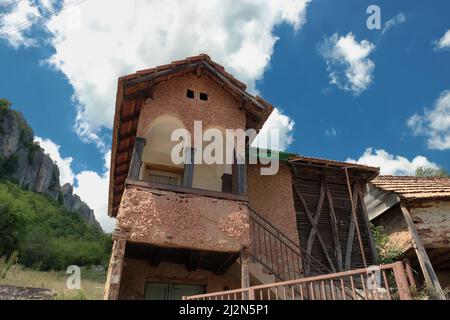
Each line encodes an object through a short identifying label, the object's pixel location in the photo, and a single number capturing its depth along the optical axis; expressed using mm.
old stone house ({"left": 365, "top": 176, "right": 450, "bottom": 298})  11273
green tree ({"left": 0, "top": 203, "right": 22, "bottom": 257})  25953
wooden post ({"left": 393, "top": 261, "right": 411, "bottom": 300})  3094
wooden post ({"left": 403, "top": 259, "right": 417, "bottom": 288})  3251
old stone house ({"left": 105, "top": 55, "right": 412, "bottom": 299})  7012
